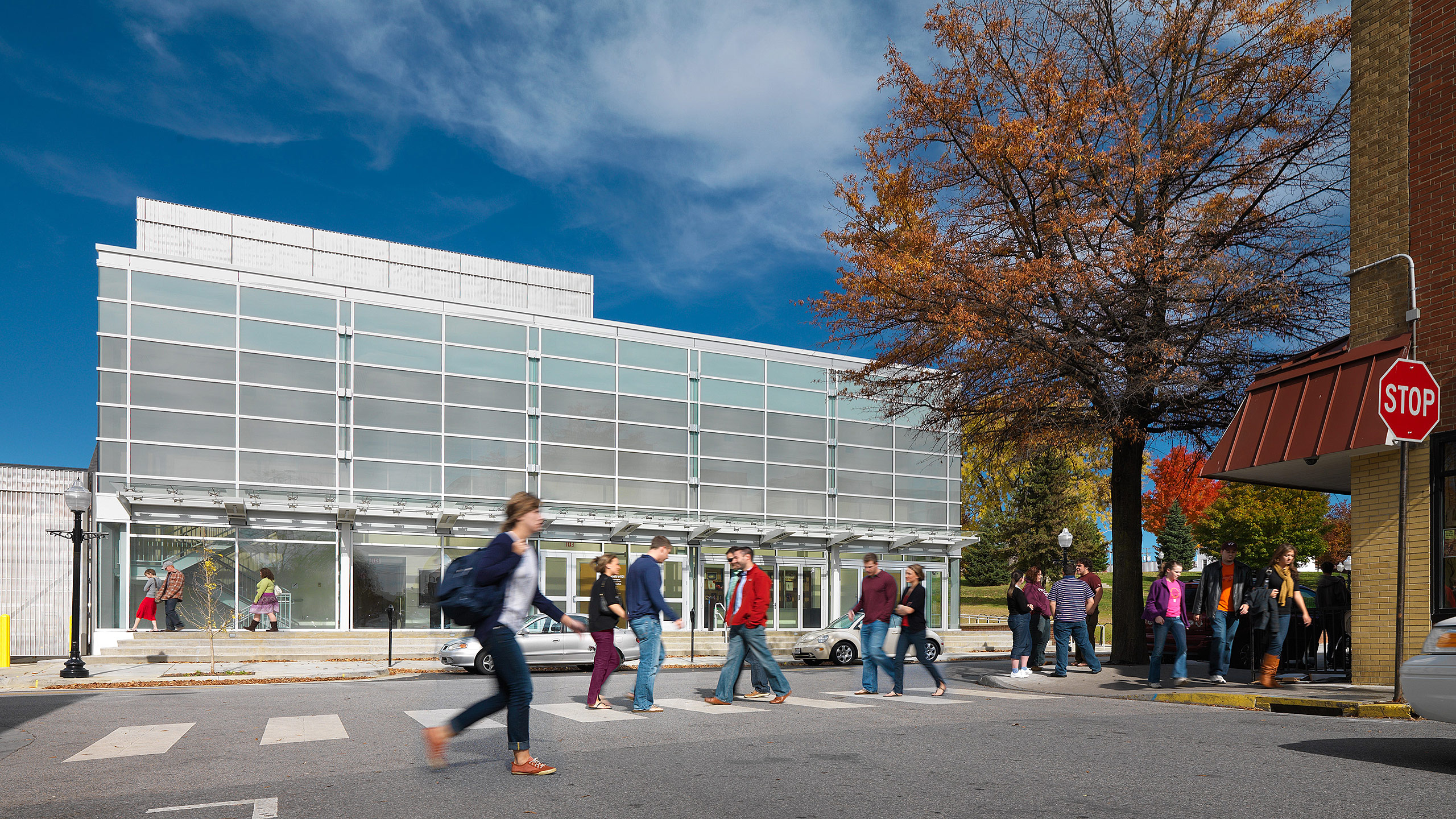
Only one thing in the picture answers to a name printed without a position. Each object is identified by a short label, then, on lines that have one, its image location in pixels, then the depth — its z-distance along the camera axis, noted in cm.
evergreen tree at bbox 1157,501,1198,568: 7775
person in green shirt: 2630
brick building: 1177
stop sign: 1048
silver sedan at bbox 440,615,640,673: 2053
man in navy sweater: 1029
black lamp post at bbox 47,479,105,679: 1862
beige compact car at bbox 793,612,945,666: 2242
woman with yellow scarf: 1309
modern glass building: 2739
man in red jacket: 1142
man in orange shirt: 1388
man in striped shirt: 1564
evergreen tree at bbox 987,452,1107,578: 5500
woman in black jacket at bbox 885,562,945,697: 1322
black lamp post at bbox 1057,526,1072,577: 2544
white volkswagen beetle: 684
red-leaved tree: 6850
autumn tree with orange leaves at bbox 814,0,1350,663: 1672
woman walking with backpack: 655
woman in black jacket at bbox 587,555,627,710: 1066
